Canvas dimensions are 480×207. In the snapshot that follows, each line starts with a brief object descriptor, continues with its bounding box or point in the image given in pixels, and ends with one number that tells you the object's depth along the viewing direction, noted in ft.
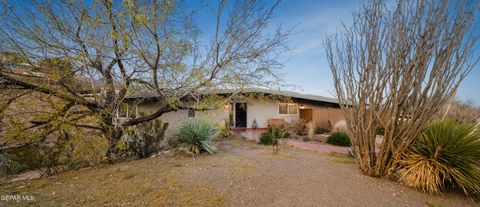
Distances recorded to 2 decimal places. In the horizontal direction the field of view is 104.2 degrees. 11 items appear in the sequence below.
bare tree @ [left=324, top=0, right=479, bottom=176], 10.55
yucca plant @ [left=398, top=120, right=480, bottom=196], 9.98
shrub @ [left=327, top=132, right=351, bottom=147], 26.14
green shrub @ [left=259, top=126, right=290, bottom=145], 26.15
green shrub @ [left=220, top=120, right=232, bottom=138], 22.82
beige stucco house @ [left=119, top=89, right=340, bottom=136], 43.47
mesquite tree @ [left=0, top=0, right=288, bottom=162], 12.39
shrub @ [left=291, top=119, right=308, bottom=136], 35.76
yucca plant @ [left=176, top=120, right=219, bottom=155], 19.12
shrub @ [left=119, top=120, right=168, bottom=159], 20.18
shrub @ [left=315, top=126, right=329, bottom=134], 36.01
